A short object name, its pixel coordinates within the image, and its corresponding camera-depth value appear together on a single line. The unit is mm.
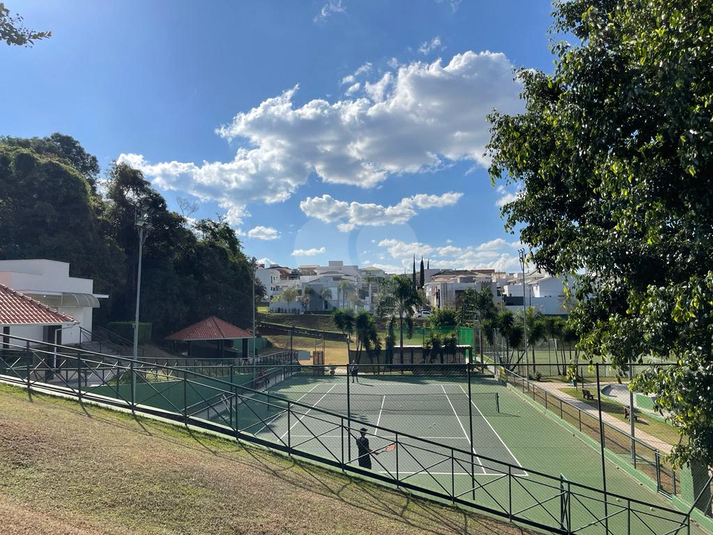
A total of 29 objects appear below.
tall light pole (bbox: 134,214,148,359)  20938
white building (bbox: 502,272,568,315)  77750
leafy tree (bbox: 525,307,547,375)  36906
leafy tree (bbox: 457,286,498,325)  42938
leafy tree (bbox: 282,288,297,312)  96888
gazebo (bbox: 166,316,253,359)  34500
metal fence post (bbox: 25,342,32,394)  9927
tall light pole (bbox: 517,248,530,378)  36128
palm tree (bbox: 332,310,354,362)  44031
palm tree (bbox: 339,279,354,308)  110125
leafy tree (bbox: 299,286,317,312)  98625
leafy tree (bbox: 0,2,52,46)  9777
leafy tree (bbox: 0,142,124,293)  31719
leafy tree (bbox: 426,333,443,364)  38275
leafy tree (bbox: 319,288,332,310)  101775
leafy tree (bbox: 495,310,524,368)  37156
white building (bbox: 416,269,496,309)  96938
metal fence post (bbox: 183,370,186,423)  10000
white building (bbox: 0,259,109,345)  22859
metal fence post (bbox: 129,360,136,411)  10038
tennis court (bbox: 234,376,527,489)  15711
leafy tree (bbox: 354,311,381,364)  41719
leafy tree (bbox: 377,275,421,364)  47281
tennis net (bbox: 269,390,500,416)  22172
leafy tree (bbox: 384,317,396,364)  39344
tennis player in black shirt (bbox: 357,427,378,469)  11117
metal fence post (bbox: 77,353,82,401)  9843
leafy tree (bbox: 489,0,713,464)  4527
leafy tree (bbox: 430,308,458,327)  53741
